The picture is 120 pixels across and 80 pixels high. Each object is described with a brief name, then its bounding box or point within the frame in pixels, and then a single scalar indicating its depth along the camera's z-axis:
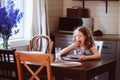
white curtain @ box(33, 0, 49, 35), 4.97
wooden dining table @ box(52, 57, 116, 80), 2.77
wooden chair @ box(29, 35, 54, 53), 4.04
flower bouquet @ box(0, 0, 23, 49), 3.45
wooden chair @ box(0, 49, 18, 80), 3.02
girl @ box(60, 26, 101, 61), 3.58
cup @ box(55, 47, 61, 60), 3.32
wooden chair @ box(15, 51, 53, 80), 2.71
